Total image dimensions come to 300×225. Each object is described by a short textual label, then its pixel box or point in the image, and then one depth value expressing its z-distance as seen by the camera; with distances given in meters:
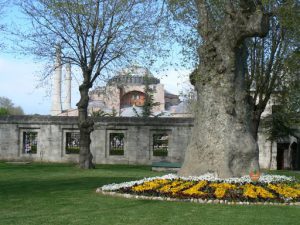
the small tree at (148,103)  52.58
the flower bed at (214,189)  11.72
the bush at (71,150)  31.92
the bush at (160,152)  31.11
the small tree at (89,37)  23.56
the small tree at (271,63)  22.77
